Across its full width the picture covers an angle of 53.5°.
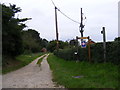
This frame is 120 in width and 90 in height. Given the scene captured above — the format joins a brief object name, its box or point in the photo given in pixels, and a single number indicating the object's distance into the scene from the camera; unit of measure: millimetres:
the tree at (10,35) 11936
